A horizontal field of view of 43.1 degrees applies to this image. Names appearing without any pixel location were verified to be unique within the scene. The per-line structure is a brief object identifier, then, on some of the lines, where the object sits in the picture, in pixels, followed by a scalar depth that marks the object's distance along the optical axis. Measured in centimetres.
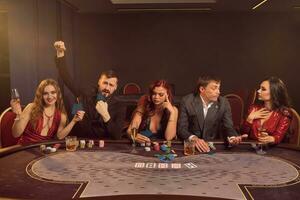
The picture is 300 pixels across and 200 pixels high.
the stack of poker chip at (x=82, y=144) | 238
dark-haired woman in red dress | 276
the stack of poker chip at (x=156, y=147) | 236
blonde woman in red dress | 279
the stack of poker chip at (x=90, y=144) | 240
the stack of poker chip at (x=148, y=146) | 234
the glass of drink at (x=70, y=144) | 230
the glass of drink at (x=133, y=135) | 244
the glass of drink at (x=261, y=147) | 225
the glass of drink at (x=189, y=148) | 222
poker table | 155
